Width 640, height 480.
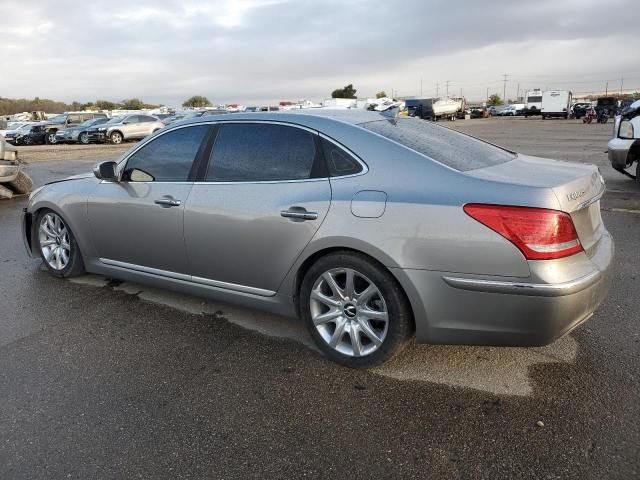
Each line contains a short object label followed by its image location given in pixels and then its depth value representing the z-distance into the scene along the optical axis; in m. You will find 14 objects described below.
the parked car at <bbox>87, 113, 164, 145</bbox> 27.84
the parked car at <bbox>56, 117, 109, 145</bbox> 28.95
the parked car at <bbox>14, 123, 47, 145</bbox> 32.62
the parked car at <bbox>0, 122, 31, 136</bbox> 34.23
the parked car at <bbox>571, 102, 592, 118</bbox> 53.89
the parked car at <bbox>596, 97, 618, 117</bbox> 45.83
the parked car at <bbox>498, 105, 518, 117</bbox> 72.85
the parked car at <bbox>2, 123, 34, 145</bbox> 32.84
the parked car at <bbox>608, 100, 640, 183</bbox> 8.32
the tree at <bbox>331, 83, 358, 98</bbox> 101.69
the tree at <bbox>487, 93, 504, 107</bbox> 125.94
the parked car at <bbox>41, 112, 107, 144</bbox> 32.44
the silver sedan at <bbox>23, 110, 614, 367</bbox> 2.70
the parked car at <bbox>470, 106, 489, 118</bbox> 67.19
